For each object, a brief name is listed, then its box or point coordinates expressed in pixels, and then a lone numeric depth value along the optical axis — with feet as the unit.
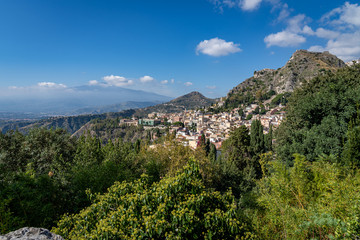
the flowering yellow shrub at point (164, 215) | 9.07
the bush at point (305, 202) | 8.60
